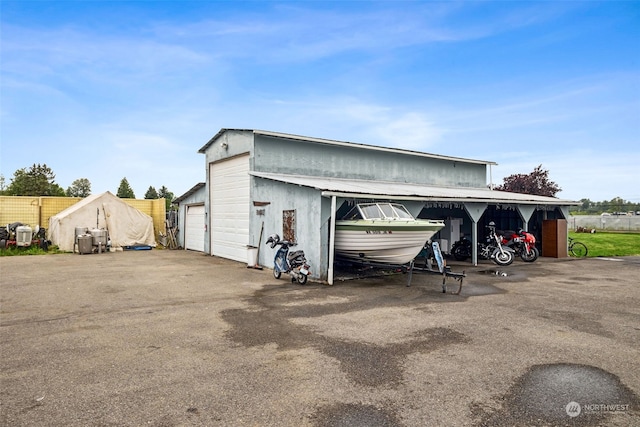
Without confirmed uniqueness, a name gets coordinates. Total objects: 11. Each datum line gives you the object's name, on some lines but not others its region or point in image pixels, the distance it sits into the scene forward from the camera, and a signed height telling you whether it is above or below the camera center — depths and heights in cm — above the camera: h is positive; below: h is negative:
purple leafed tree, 4428 +393
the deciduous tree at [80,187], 9869 +785
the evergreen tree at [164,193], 8575 +551
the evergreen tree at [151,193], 7999 +515
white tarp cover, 2056 -23
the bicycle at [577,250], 1881 -158
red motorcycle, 1638 -109
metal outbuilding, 1205 +81
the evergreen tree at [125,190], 7469 +542
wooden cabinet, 1838 -98
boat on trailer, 1105 -47
